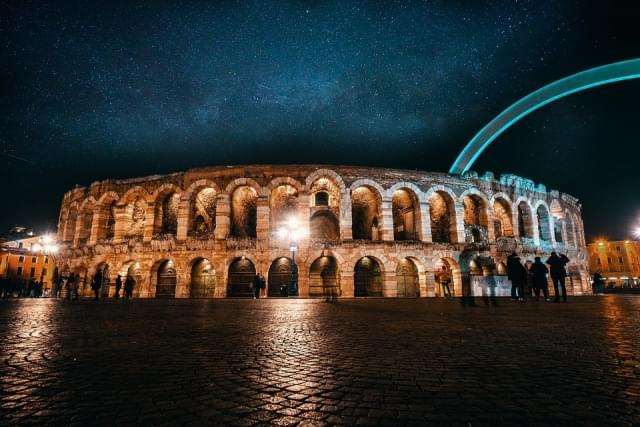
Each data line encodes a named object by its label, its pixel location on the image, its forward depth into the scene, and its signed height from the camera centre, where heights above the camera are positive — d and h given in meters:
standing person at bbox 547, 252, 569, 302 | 11.41 +0.20
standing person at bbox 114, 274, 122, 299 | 19.33 -0.39
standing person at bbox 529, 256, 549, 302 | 11.77 -0.07
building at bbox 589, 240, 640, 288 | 60.44 +2.71
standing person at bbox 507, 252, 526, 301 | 11.66 +0.21
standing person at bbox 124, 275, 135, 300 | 18.68 -0.50
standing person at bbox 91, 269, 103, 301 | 16.95 -0.29
